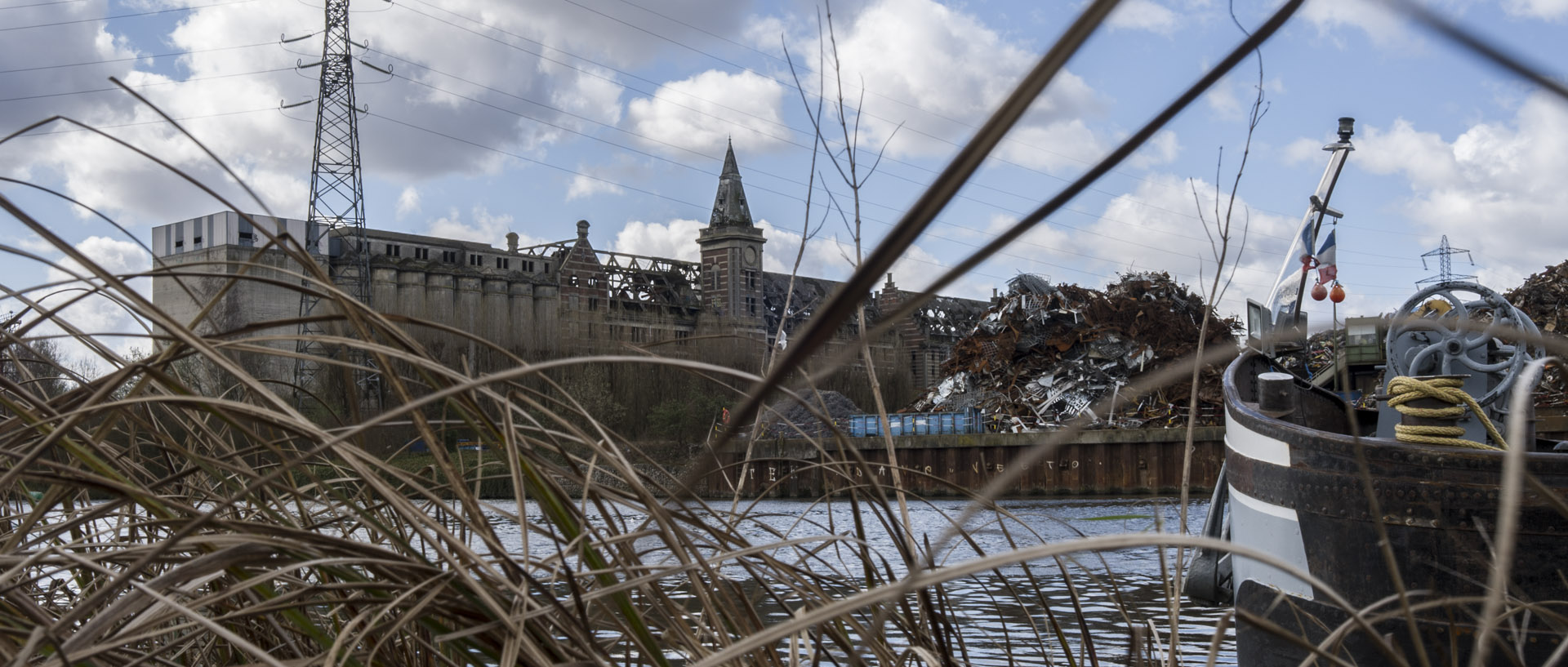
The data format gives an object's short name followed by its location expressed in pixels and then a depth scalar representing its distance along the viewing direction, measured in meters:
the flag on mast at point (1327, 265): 6.74
